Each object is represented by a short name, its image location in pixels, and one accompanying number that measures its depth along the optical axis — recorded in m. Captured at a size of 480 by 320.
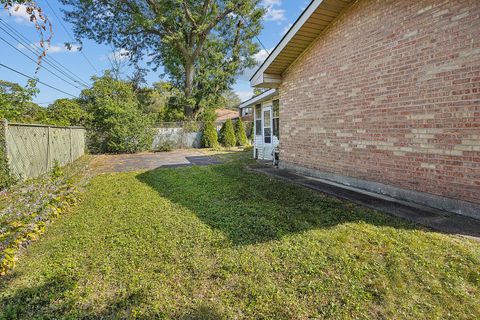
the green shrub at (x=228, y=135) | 20.52
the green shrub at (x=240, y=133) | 21.47
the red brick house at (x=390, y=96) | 3.93
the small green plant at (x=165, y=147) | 18.11
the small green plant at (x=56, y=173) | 6.64
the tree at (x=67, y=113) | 13.23
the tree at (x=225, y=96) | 24.65
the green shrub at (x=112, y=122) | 15.98
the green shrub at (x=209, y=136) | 19.69
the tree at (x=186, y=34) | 19.48
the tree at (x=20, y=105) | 7.68
